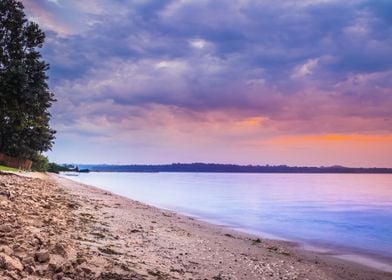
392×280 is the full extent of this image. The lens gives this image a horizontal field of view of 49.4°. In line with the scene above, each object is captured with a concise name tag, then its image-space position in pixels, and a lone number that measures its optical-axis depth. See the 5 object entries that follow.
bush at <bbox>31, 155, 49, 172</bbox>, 81.57
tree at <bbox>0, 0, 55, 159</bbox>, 35.12
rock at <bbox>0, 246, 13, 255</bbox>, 6.72
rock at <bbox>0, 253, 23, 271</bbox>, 6.11
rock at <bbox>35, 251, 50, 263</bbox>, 6.87
